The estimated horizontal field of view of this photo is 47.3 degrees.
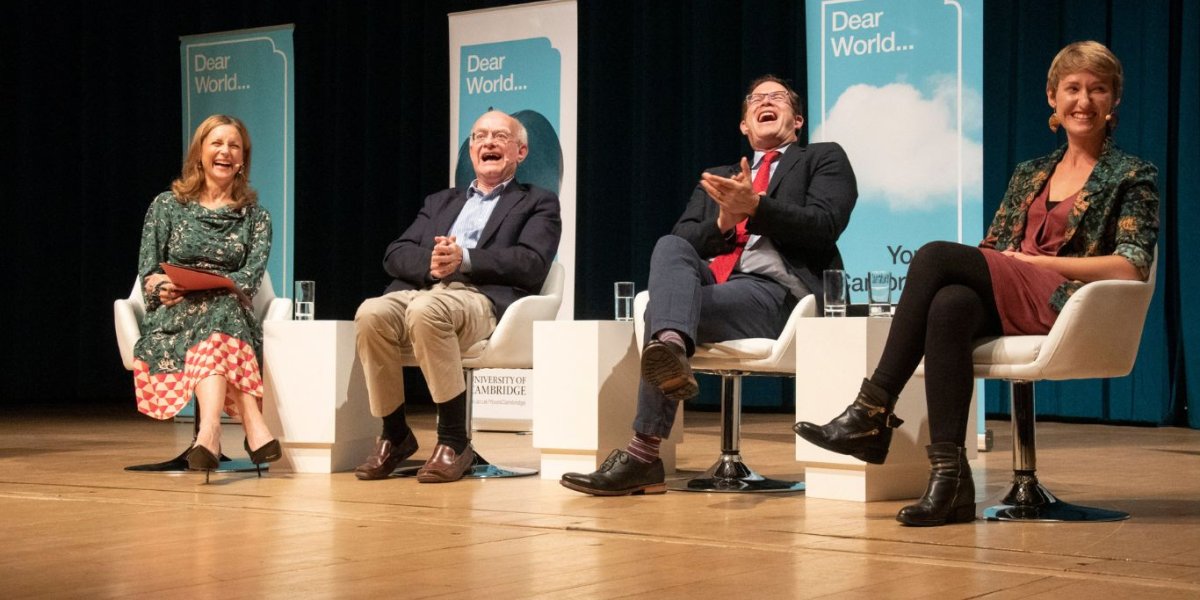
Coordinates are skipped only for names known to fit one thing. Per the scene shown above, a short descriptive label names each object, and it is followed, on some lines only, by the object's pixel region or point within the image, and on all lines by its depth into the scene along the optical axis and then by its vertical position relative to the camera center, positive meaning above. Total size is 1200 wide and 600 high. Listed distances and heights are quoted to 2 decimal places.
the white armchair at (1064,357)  2.82 -0.14
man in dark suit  3.30 +0.08
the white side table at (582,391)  3.80 -0.29
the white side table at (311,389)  4.05 -0.30
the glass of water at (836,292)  3.41 -0.01
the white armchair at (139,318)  4.10 -0.09
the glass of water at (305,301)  4.14 -0.04
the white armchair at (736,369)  3.46 -0.21
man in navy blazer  3.79 +0.01
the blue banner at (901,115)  5.14 +0.67
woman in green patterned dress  3.90 -0.04
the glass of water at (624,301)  3.86 -0.03
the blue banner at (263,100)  6.79 +0.96
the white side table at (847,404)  3.32 -0.29
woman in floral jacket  2.84 +0.01
